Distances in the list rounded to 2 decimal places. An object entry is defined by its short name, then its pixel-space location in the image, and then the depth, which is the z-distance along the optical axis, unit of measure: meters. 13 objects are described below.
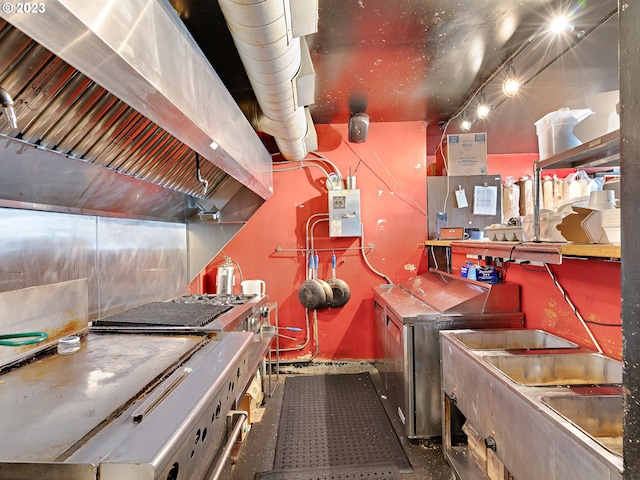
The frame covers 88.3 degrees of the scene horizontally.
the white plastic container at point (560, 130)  1.59
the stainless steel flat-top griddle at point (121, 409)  0.69
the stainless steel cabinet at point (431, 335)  2.24
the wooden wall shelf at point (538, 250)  1.15
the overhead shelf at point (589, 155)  1.23
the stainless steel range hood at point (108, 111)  0.74
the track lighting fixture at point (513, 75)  1.94
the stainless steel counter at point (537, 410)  1.00
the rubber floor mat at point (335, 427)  2.12
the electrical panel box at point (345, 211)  3.33
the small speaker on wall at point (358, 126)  3.20
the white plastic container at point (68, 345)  1.38
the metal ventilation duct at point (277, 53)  1.26
